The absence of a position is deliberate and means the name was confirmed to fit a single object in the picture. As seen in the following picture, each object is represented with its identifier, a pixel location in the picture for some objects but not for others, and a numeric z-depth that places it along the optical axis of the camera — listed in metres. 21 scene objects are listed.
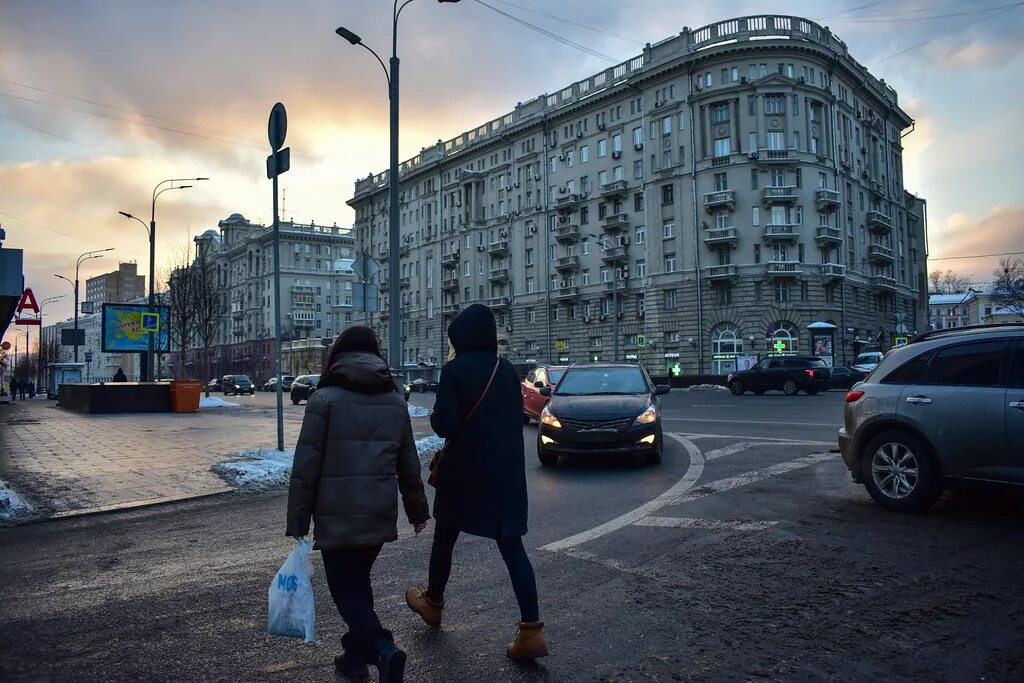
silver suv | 6.23
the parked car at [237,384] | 58.86
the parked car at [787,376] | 33.34
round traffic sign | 10.85
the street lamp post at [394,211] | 16.78
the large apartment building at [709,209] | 53.66
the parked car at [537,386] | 17.94
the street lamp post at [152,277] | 28.51
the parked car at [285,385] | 68.40
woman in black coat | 3.80
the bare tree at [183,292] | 38.35
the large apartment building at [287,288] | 113.06
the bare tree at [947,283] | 110.94
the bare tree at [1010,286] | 50.81
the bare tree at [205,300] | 40.31
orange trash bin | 25.08
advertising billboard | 26.78
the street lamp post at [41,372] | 84.25
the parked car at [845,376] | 39.91
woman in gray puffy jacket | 3.29
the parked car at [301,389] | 39.94
